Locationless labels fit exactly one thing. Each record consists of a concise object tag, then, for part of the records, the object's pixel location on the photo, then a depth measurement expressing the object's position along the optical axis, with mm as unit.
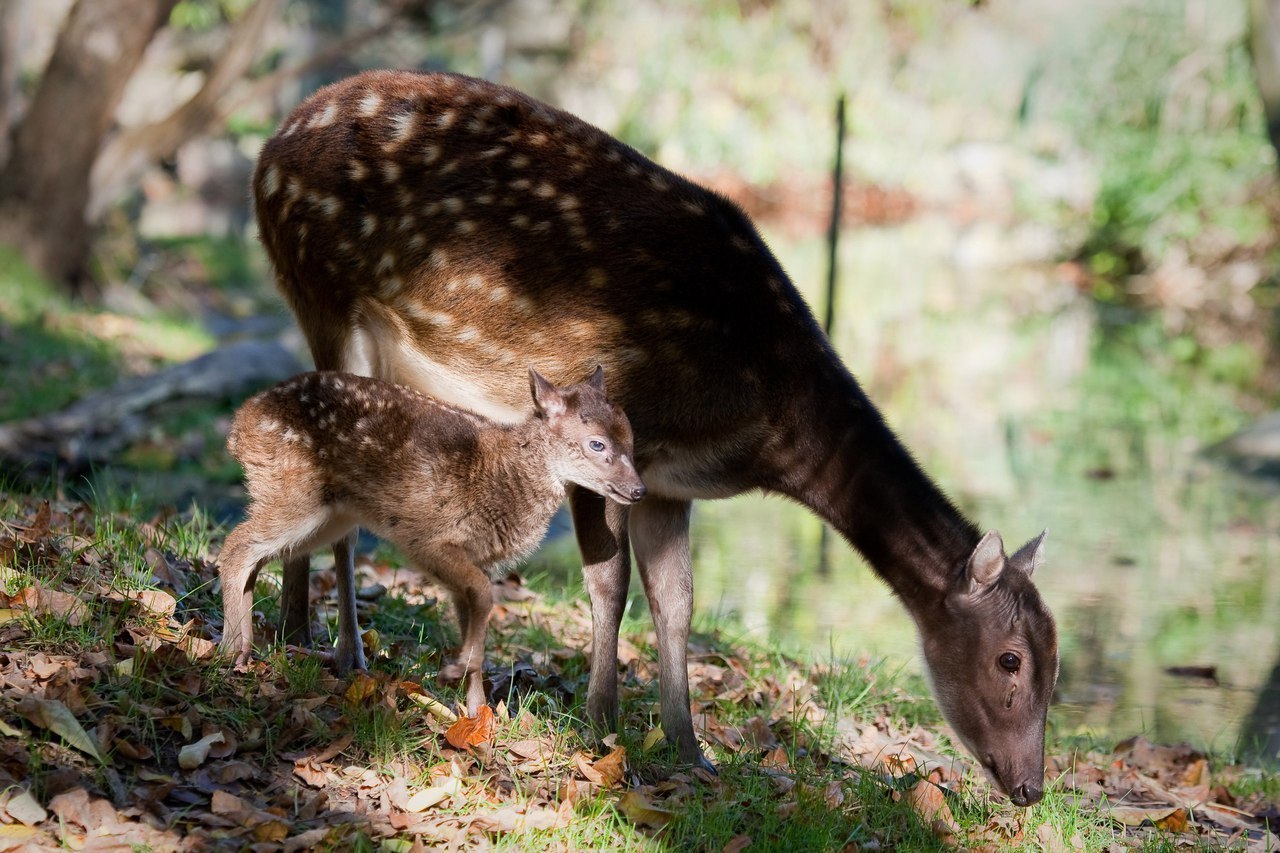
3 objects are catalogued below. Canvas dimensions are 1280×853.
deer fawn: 9695
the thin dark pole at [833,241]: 19267
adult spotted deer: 10664
